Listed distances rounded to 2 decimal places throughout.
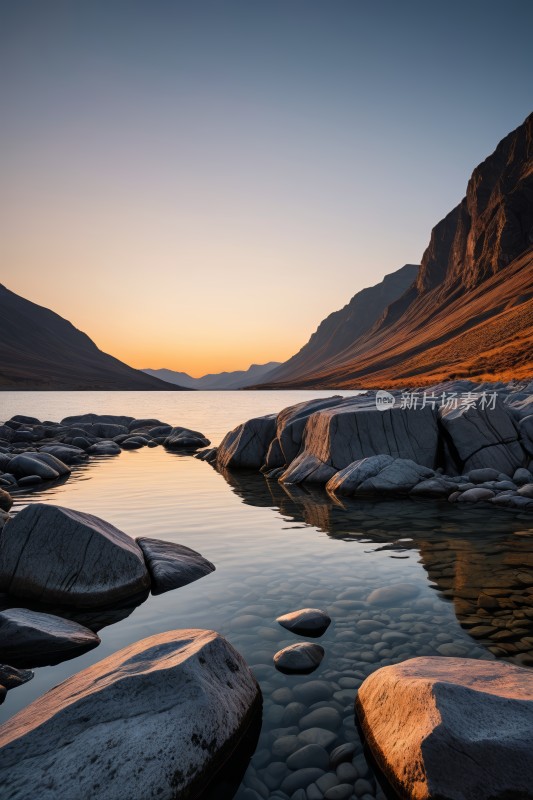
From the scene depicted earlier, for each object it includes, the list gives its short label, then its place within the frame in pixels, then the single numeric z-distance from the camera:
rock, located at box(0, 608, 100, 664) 5.19
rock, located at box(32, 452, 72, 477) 17.17
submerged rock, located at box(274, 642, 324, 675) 4.91
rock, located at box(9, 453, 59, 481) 16.41
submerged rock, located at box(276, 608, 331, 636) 5.66
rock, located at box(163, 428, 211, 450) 25.88
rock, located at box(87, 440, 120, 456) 23.75
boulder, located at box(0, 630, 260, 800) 3.04
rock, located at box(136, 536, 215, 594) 7.17
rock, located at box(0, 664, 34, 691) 4.71
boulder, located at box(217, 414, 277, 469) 18.73
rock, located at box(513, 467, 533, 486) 12.73
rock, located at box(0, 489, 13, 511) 12.11
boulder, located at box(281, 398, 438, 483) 14.18
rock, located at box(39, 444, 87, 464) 20.72
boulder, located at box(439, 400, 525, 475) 13.64
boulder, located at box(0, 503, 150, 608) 6.64
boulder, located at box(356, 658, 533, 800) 3.02
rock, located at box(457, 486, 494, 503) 11.75
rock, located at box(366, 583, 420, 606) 6.46
